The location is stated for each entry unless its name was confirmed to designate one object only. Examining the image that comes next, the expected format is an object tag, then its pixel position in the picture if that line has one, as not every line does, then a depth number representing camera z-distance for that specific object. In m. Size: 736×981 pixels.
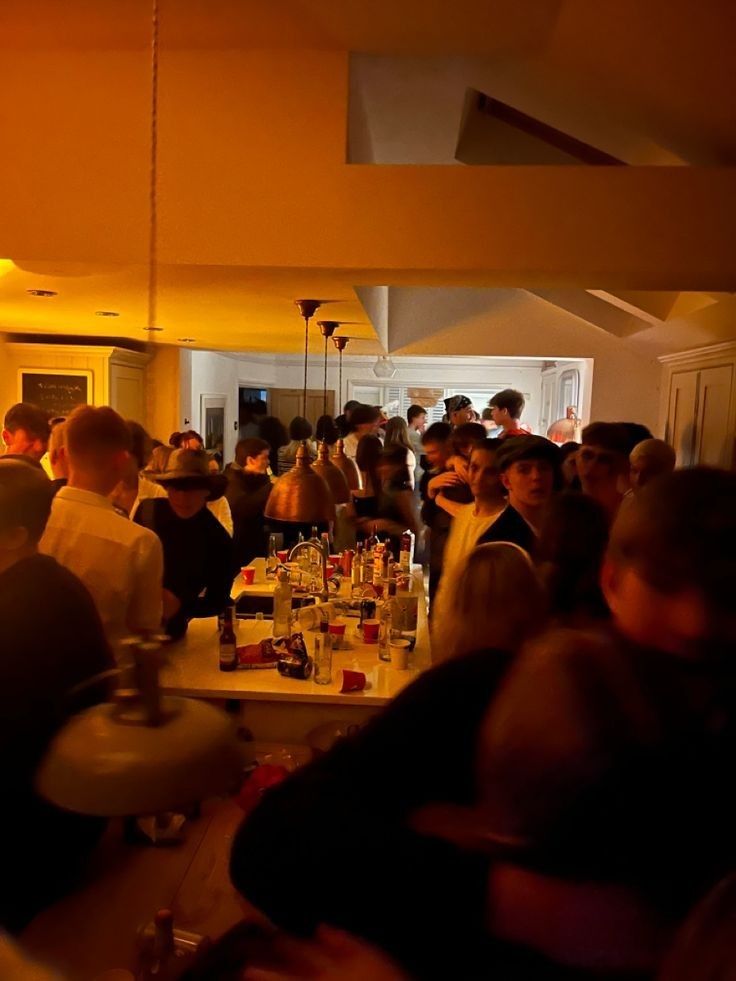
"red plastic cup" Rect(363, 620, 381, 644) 3.54
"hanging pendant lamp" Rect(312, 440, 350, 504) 3.78
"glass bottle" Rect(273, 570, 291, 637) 3.49
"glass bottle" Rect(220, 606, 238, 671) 3.04
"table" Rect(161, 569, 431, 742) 2.84
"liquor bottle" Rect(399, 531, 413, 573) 4.76
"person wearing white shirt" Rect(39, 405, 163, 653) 2.33
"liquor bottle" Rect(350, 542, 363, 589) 4.34
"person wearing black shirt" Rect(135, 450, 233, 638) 3.34
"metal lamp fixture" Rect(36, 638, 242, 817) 0.67
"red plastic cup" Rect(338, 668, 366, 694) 2.88
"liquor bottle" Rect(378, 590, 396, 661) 3.33
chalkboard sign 6.41
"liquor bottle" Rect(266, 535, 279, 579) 4.66
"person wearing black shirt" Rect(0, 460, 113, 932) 1.14
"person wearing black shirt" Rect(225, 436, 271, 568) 4.91
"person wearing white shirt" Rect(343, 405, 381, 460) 6.09
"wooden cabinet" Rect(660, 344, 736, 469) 3.97
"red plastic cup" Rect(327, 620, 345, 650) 3.47
